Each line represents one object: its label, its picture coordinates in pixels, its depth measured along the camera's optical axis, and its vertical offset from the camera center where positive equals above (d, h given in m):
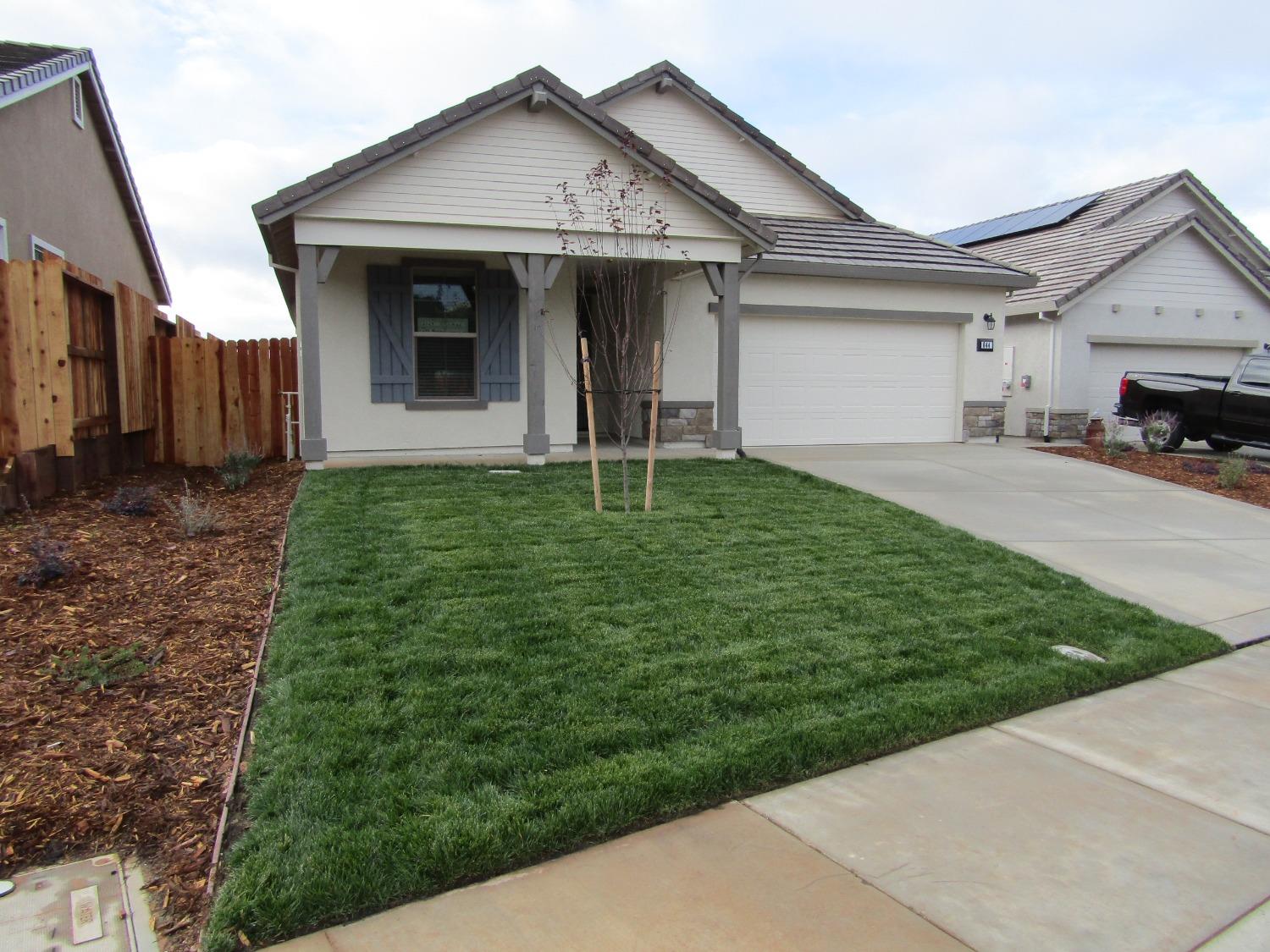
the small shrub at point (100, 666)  4.29 -1.34
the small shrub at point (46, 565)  5.45 -1.07
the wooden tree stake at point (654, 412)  8.18 -0.16
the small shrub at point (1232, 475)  11.13 -0.96
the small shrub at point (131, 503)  7.76 -0.96
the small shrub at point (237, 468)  10.08 -0.89
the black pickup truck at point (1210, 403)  13.99 -0.09
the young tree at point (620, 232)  10.07 +2.00
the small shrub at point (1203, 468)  12.51 -0.99
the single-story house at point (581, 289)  10.85 +1.52
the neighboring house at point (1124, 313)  17.28 +1.67
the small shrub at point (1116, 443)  13.38 -0.69
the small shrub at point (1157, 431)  14.16 -0.54
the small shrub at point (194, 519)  7.11 -1.00
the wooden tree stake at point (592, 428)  7.97 -0.29
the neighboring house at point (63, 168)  12.16 +3.69
